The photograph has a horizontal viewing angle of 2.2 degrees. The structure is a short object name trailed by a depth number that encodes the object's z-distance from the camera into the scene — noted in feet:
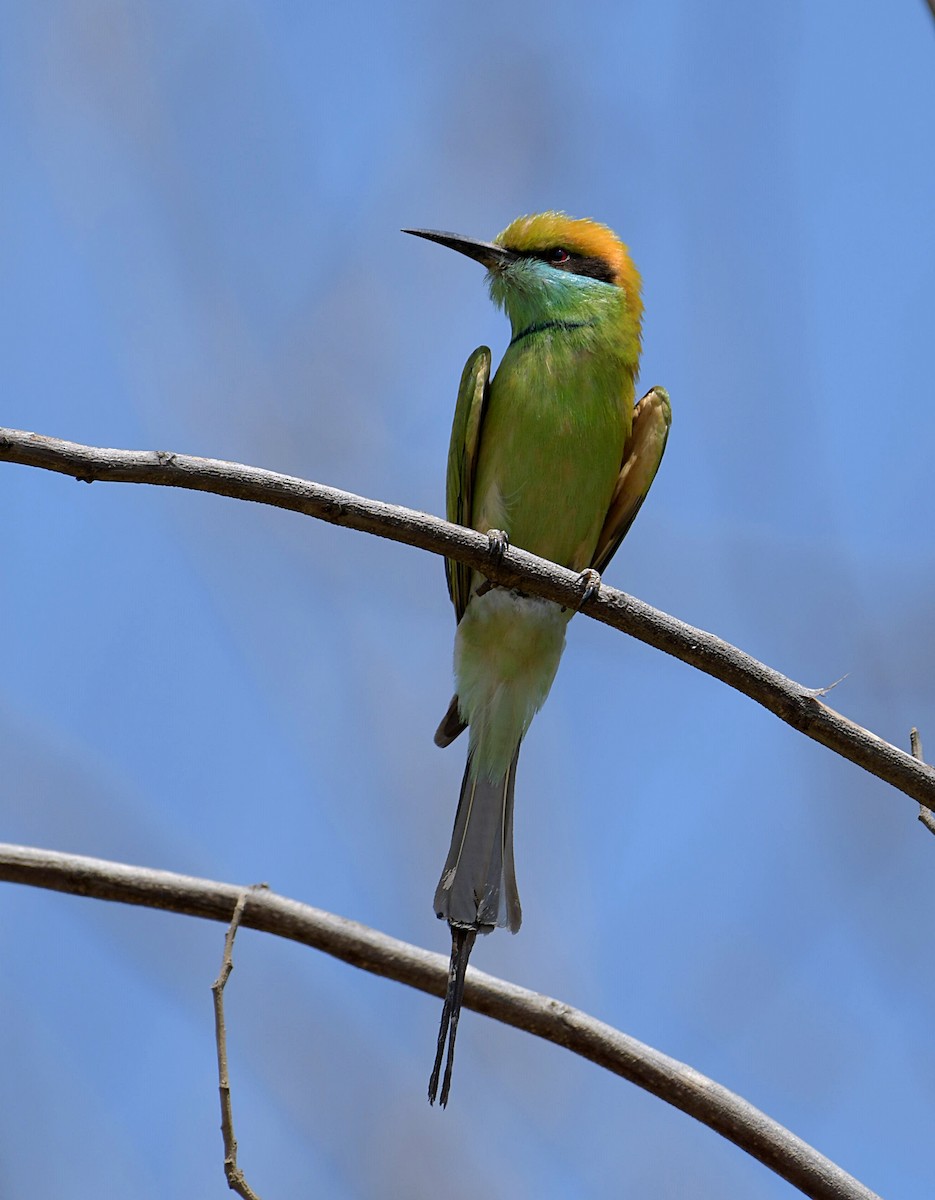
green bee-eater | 18.76
